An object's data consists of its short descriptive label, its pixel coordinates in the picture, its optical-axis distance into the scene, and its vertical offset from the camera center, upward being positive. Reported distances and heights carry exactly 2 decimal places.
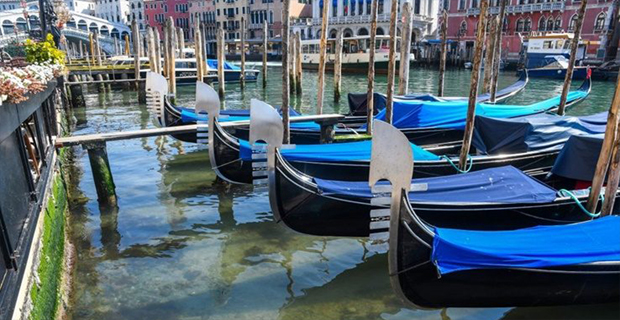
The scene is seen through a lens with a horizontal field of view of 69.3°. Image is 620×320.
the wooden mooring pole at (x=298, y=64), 17.39 -0.80
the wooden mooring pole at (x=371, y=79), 7.84 -0.60
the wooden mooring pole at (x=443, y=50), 12.84 -0.19
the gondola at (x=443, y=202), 4.16 -1.45
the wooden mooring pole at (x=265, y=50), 17.46 -0.26
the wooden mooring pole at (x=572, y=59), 8.11 -0.26
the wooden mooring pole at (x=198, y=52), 15.36 -0.31
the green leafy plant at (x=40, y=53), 6.52 -0.16
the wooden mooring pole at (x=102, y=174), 5.74 -1.67
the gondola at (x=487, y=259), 3.09 -1.46
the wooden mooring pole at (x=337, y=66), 13.92 -0.71
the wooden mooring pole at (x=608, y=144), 3.90 -0.85
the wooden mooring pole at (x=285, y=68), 6.45 -0.36
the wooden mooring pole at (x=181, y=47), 23.06 -0.22
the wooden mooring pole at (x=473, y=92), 5.32 -0.55
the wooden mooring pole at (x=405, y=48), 9.10 -0.09
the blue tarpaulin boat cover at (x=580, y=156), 4.84 -1.19
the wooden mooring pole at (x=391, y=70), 7.30 -0.43
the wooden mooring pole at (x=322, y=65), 9.35 -0.45
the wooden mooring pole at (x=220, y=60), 15.90 -0.59
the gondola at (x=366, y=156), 5.63 -1.41
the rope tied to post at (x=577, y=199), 4.13 -1.40
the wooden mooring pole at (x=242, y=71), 19.22 -1.17
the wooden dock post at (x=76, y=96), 14.62 -1.71
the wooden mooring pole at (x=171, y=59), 13.78 -0.50
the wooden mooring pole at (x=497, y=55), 8.68 -0.27
